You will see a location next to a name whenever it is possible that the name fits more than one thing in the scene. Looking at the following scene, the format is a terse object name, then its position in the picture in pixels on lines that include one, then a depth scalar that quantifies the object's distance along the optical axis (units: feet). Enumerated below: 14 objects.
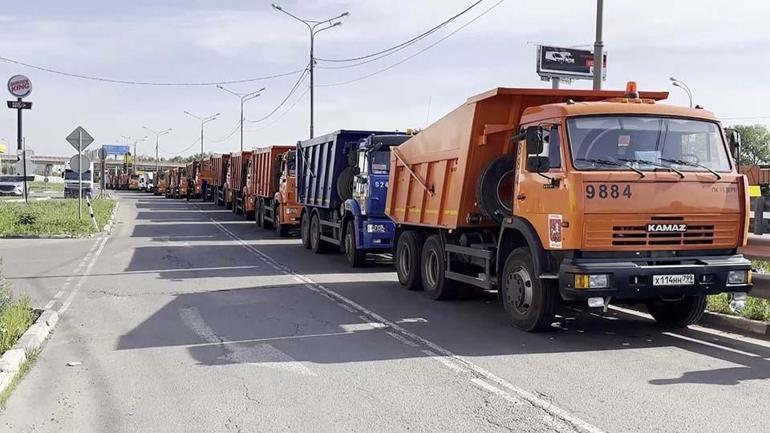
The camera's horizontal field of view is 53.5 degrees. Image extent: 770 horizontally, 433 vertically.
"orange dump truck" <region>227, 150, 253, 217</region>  111.96
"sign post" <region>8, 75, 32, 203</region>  140.96
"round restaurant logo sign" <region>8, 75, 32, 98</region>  142.00
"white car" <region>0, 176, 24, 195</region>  186.09
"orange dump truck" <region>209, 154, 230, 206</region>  139.03
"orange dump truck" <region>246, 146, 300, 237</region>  76.59
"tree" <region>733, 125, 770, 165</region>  254.90
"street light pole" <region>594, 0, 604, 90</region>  48.03
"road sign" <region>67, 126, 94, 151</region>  81.30
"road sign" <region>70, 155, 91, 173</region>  82.33
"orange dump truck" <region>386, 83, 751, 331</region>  25.81
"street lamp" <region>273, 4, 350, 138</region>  111.14
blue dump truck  51.16
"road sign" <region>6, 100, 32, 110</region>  140.87
